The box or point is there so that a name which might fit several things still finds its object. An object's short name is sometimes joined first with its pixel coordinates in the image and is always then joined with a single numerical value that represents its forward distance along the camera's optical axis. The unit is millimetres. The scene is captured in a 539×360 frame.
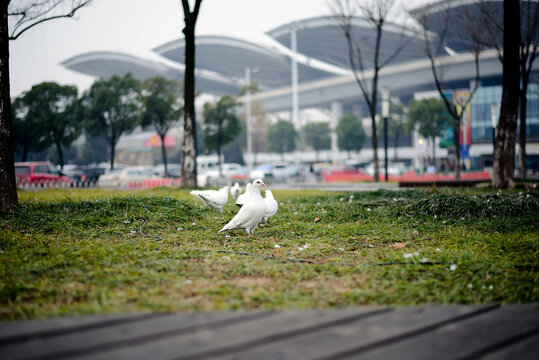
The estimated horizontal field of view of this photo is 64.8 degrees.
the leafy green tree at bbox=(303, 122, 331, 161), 55625
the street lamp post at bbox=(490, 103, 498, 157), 22822
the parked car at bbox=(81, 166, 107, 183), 27316
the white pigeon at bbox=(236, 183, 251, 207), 6905
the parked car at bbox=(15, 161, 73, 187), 20142
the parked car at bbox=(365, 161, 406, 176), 32438
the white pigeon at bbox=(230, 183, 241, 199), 11570
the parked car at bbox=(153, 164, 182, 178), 28806
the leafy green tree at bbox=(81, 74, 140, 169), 29625
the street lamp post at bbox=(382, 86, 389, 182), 18069
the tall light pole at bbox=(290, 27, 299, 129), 59906
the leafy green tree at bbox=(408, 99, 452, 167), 36844
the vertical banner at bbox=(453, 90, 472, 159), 39738
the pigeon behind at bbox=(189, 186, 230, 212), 7609
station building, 47188
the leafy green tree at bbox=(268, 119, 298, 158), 54312
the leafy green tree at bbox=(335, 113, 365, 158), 46466
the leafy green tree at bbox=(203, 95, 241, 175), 29188
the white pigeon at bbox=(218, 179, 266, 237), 5613
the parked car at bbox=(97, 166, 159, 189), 22406
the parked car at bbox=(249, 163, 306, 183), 31578
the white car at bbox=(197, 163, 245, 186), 20688
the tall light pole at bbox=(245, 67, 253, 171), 51894
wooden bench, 2203
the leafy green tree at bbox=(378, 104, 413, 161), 45562
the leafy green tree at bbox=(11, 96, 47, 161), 30969
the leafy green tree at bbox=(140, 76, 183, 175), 27953
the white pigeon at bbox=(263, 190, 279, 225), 6668
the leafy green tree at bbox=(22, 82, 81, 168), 30625
